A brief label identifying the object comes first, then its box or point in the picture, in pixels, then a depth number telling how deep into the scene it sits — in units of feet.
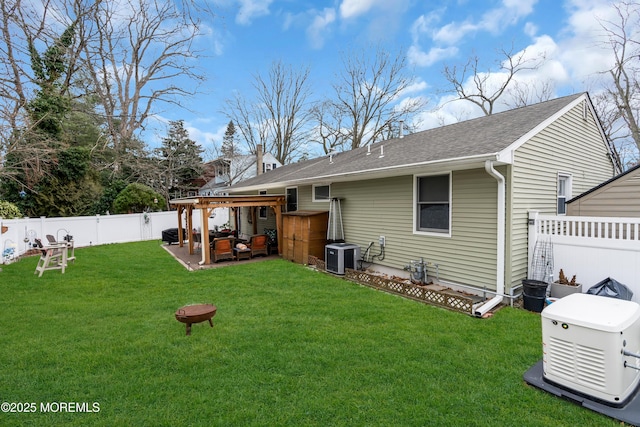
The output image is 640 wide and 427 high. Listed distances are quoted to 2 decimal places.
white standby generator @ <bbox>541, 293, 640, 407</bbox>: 8.34
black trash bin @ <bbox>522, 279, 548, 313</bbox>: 16.34
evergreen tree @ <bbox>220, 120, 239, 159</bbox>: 78.43
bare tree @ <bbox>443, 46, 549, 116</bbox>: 57.00
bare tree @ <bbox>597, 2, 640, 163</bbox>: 41.29
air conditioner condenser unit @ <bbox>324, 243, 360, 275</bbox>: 25.72
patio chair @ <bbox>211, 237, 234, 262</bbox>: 31.89
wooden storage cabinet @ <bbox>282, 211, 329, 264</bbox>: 29.63
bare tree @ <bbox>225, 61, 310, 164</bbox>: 80.38
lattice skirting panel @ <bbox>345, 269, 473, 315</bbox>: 16.67
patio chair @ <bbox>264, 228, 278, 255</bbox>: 36.52
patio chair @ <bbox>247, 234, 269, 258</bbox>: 34.09
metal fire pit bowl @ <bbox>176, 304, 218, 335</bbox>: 13.76
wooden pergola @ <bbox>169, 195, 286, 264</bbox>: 30.66
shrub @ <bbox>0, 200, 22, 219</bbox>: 36.88
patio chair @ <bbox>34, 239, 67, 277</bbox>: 26.63
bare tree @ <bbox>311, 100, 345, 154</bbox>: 80.94
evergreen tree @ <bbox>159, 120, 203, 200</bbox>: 71.41
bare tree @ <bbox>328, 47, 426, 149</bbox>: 71.97
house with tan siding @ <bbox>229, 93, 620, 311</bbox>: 17.71
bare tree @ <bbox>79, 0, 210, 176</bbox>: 63.98
